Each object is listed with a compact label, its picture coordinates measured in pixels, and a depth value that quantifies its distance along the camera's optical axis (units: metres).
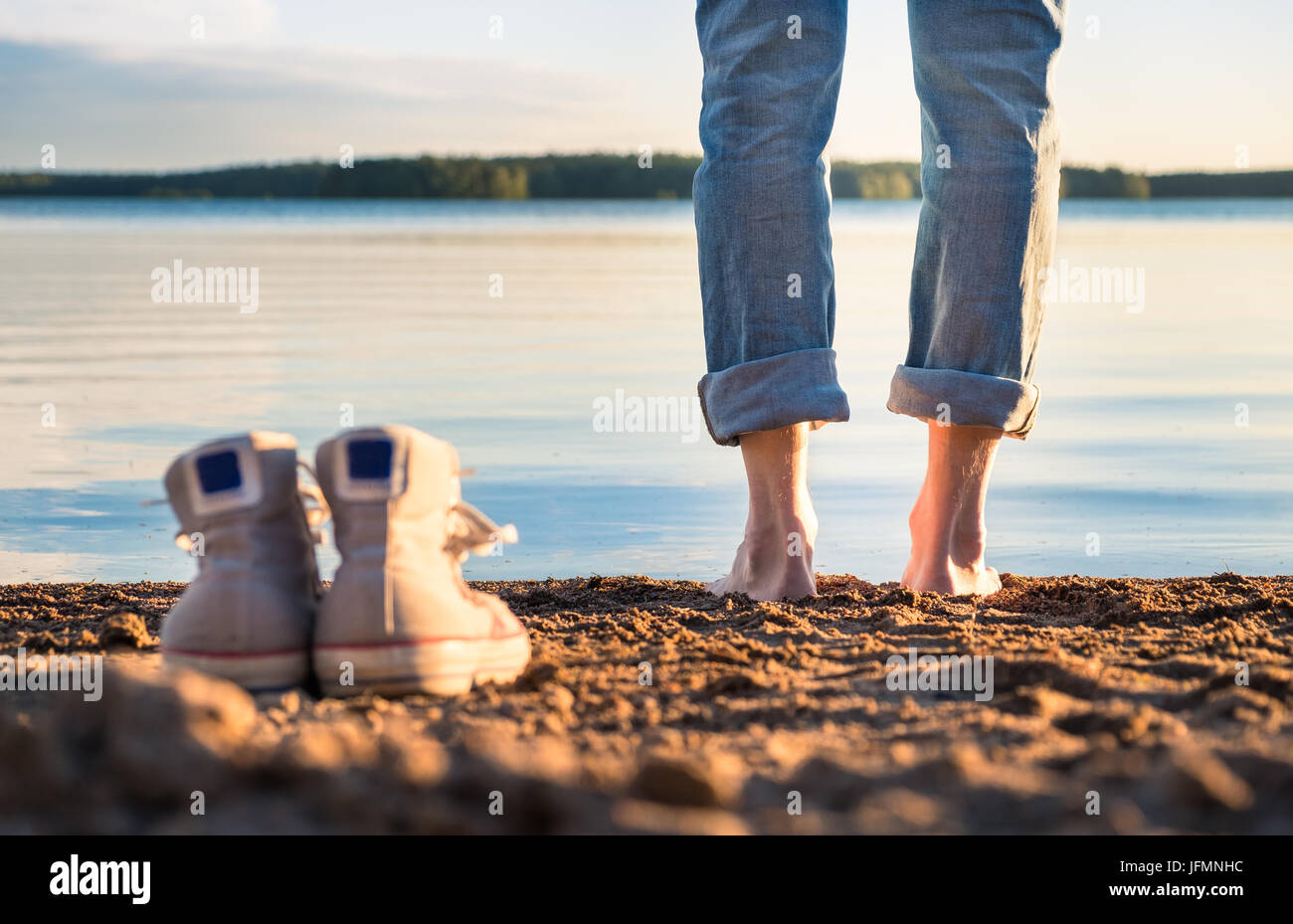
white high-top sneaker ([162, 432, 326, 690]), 1.42
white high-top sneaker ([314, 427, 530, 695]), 1.41
